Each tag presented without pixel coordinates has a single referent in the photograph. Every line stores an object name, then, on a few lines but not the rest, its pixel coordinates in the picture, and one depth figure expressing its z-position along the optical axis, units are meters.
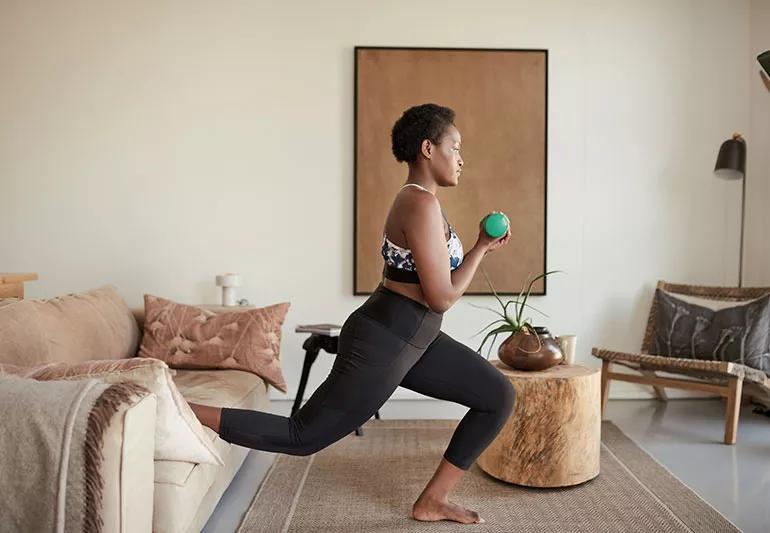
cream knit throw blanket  1.47
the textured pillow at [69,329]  2.63
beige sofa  1.53
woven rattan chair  3.68
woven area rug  2.52
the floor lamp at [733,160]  4.30
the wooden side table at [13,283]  3.72
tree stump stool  2.85
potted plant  2.98
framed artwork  4.55
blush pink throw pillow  3.48
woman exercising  2.13
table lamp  4.27
